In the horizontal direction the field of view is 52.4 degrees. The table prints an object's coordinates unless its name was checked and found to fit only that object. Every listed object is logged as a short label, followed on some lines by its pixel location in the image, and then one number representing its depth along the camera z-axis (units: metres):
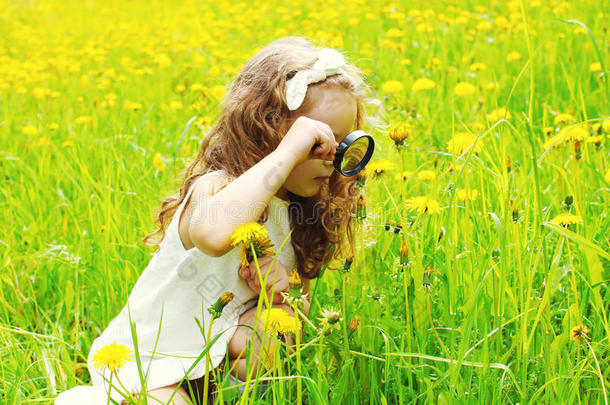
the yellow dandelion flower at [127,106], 2.51
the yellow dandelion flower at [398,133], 1.15
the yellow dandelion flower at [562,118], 1.59
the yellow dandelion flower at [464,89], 2.12
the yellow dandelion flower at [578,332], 1.02
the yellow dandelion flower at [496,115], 1.74
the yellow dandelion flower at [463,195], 1.33
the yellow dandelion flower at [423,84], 2.24
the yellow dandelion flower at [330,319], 0.95
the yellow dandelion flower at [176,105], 2.55
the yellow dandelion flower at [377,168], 1.21
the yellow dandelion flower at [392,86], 2.19
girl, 1.23
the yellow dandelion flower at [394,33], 3.05
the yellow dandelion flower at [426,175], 1.60
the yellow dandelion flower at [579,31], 2.73
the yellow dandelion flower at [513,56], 2.61
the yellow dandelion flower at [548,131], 1.58
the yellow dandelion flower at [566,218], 1.18
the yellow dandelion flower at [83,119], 2.42
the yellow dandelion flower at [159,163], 2.00
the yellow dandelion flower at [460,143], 1.30
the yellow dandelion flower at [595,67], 2.19
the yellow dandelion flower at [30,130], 2.34
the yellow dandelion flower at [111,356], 0.88
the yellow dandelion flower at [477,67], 2.32
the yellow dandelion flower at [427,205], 1.22
